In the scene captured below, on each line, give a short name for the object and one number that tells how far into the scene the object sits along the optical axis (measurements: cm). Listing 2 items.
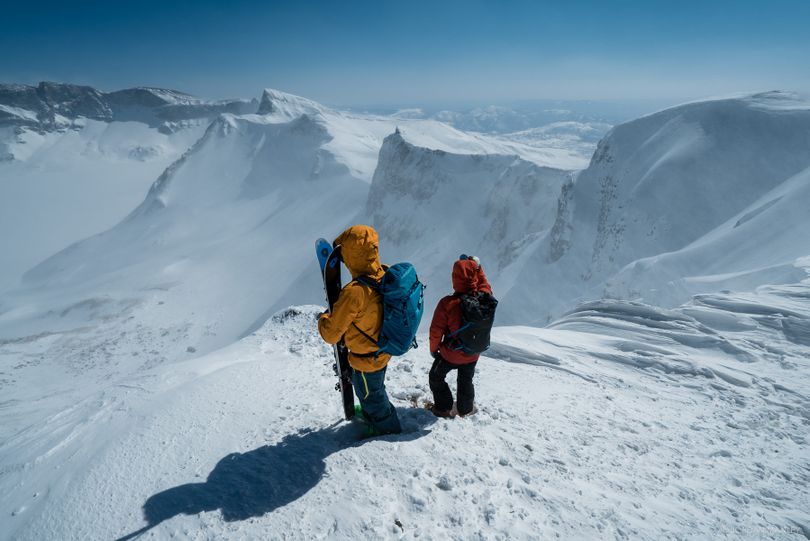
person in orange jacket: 404
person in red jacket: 501
